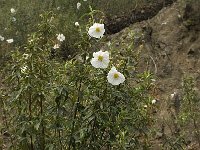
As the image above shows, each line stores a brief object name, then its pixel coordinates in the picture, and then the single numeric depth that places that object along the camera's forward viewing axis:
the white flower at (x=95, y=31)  3.96
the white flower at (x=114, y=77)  3.88
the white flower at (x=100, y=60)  3.89
